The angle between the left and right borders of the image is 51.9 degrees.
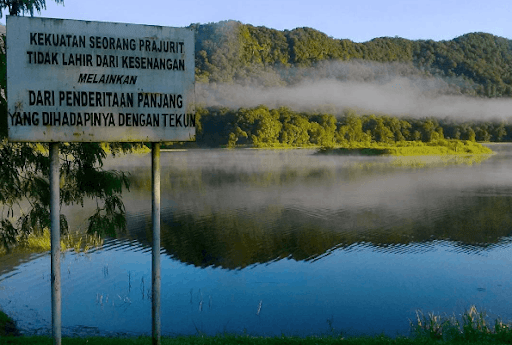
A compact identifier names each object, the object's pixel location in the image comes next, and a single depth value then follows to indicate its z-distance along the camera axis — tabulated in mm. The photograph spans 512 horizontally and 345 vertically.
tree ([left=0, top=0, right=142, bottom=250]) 10219
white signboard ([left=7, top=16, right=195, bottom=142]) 5312
